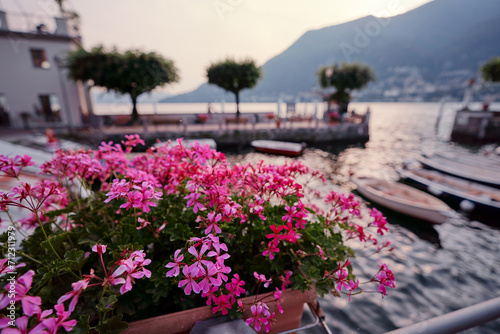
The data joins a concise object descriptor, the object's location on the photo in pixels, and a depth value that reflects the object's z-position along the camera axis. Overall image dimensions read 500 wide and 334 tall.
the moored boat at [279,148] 16.66
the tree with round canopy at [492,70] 24.14
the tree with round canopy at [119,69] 17.80
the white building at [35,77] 17.97
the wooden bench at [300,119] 24.56
